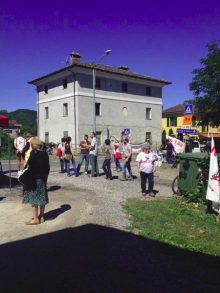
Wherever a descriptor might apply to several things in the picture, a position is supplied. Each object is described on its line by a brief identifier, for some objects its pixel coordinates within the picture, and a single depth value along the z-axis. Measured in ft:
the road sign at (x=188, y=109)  28.97
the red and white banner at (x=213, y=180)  17.55
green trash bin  20.83
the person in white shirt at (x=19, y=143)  27.38
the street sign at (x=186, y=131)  28.85
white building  88.50
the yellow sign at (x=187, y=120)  28.83
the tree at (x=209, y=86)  51.14
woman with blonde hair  15.56
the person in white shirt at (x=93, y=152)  31.57
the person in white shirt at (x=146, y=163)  22.91
